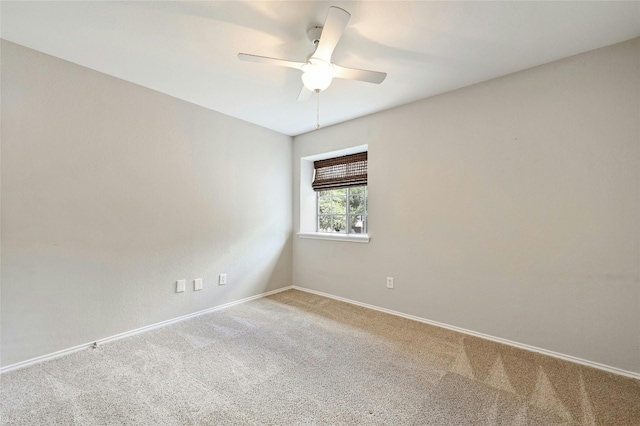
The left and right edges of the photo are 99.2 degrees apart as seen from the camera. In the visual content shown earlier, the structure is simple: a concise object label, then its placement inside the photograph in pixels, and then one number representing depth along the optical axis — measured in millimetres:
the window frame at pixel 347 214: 3553
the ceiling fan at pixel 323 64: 1474
